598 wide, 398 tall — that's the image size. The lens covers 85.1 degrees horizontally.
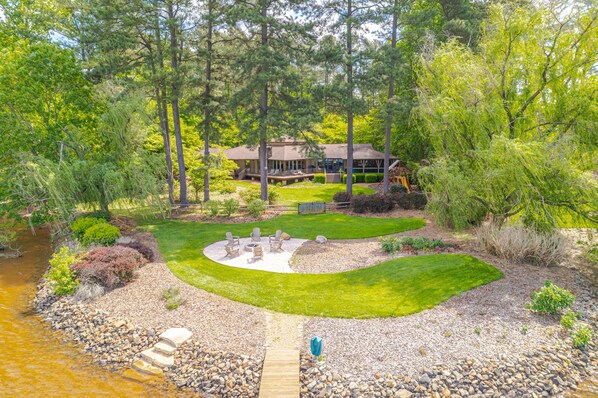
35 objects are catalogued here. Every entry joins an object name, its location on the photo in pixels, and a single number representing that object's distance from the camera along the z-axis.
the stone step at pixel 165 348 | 7.89
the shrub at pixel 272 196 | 23.55
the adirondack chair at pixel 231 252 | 13.50
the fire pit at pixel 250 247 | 13.86
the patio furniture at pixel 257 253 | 13.19
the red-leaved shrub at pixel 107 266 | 10.84
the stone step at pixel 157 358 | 7.66
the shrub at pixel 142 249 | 13.12
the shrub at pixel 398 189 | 25.85
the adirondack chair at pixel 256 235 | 15.24
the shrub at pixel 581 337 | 7.73
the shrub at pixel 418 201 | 21.21
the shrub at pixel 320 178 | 35.75
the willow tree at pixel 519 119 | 10.85
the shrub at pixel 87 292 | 10.41
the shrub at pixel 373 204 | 20.95
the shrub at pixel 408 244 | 13.58
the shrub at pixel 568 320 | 8.12
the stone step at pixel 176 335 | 8.09
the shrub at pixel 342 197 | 23.61
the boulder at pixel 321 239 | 15.39
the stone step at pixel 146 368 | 7.52
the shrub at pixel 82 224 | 14.54
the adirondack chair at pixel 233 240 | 14.02
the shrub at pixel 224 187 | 26.83
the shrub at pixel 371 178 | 35.12
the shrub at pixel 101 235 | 13.58
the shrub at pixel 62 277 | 10.75
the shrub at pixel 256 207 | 20.34
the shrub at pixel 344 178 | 34.95
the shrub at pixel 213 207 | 20.45
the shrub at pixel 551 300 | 8.49
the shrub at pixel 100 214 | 16.27
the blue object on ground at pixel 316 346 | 7.12
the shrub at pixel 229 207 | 20.47
